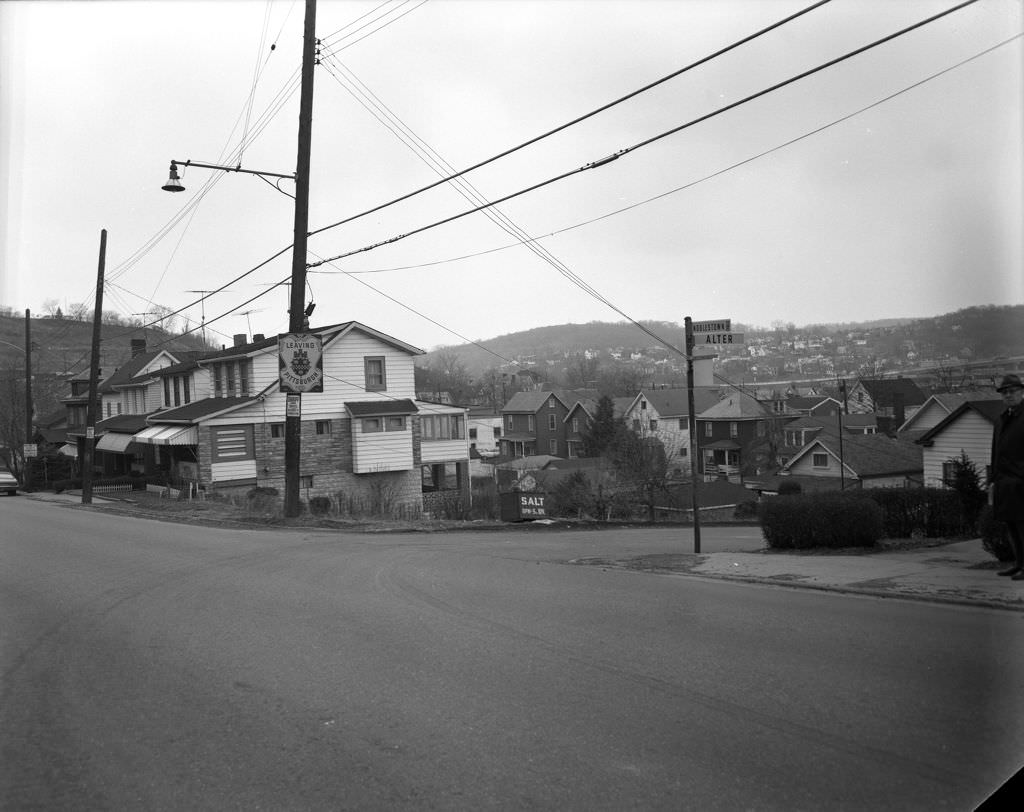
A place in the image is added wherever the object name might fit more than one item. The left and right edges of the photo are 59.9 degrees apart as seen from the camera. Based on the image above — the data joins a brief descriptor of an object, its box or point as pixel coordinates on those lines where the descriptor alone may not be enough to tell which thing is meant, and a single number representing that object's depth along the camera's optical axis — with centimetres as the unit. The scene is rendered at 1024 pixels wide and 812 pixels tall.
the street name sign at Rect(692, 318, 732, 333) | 1263
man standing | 813
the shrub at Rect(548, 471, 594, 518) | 3269
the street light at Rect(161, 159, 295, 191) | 2042
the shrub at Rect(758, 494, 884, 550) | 1291
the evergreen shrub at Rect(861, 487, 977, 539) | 1527
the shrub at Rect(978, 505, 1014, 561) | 952
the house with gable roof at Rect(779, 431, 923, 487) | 4697
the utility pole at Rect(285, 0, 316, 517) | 2252
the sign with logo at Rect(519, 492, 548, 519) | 2617
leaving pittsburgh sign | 2202
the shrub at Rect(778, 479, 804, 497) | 3955
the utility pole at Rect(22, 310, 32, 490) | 5159
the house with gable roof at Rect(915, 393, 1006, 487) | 2652
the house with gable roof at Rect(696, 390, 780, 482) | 6469
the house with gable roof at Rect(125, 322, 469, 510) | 3781
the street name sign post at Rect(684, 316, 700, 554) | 1277
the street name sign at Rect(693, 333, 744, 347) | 1257
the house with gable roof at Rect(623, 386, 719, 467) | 6725
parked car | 4956
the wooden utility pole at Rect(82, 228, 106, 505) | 3607
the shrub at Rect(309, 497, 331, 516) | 3102
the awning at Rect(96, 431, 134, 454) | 4603
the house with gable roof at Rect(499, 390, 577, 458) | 8019
